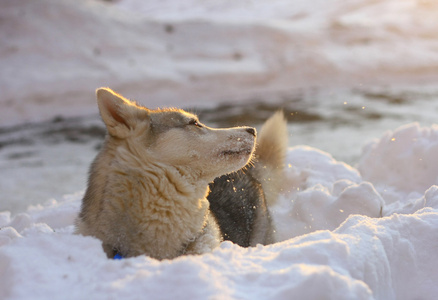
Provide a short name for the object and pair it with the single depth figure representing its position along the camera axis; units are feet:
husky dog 7.00
